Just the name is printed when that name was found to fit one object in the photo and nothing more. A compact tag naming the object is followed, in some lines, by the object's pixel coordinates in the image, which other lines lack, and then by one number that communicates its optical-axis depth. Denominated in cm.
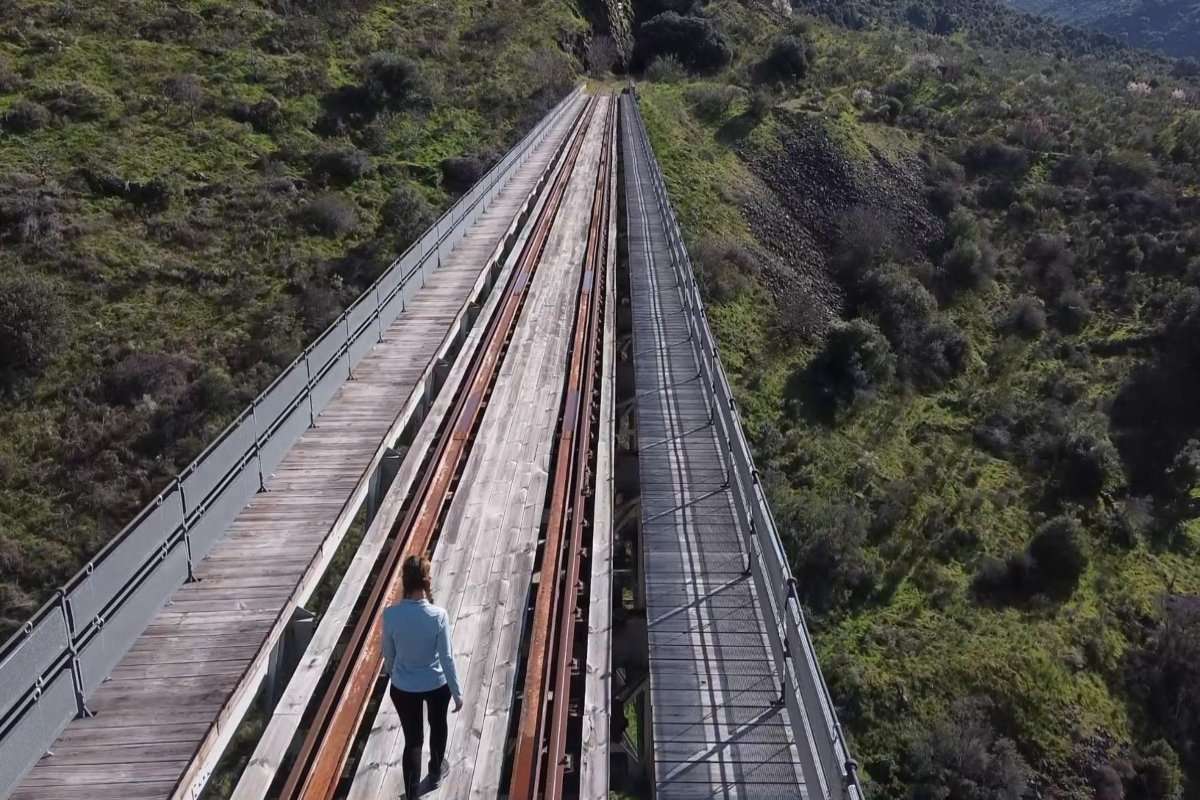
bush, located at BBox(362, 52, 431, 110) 3975
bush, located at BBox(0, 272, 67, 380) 2136
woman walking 550
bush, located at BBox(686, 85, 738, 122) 4862
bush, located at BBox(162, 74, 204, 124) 3441
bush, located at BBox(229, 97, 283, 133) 3484
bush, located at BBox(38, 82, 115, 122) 3183
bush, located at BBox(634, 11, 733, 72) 6619
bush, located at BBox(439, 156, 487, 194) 3488
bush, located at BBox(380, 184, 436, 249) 2998
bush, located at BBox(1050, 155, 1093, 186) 4541
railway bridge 626
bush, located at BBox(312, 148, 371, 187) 3288
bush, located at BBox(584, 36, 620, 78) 6469
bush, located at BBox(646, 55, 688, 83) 6141
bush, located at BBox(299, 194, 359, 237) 2953
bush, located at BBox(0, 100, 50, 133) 3047
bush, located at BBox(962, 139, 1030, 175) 4625
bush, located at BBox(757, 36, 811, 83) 5694
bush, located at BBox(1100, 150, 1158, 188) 4488
